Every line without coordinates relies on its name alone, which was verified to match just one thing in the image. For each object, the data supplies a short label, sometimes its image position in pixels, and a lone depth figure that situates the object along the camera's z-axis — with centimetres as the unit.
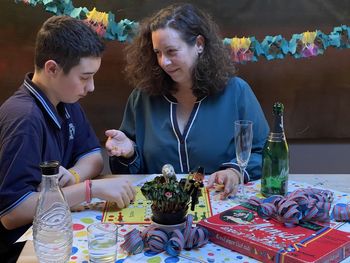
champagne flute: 125
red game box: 91
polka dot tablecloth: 96
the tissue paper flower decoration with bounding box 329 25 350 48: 231
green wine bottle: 129
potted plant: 102
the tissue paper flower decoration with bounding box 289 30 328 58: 230
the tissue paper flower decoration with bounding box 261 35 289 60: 230
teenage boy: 119
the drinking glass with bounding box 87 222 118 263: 93
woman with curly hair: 171
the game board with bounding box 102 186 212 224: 115
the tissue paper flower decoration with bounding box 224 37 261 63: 230
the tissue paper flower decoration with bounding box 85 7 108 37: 220
